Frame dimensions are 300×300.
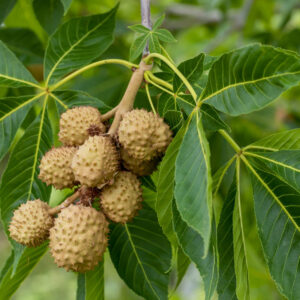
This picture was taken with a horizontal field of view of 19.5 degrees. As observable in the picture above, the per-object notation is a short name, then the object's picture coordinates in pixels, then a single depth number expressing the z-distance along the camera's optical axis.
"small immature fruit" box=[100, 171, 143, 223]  0.61
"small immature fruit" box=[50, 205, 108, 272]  0.59
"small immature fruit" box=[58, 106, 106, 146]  0.63
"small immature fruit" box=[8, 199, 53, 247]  0.61
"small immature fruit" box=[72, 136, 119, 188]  0.60
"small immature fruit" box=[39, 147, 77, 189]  0.62
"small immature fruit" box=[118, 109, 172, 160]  0.60
